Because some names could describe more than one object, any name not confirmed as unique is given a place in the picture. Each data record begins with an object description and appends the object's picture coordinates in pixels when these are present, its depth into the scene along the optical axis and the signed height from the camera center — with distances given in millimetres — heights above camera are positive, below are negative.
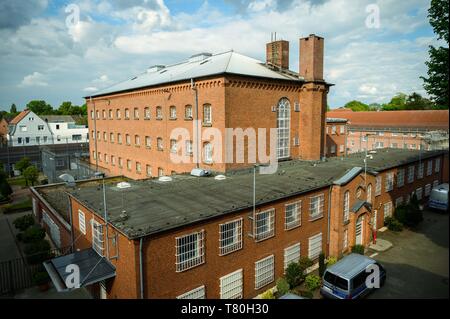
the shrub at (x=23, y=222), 28281 -8655
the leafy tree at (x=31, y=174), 44750 -6693
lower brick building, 13602 -5492
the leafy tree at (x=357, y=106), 132625 +8372
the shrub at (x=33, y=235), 24688 -8533
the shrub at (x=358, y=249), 21656 -8525
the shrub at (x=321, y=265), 19672 -8763
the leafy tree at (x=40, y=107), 132625 +8479
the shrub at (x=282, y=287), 17000 -8761
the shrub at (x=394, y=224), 27641 -8796
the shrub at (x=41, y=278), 18016 -8698
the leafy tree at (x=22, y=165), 49188 -5935
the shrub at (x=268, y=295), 16278 -8809
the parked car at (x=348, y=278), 16469 -8284
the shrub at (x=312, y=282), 18286 -9142
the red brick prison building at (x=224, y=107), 26547 +1788
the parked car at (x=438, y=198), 30516 -7244
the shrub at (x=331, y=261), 20742 -9020
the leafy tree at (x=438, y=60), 16609 +3640
